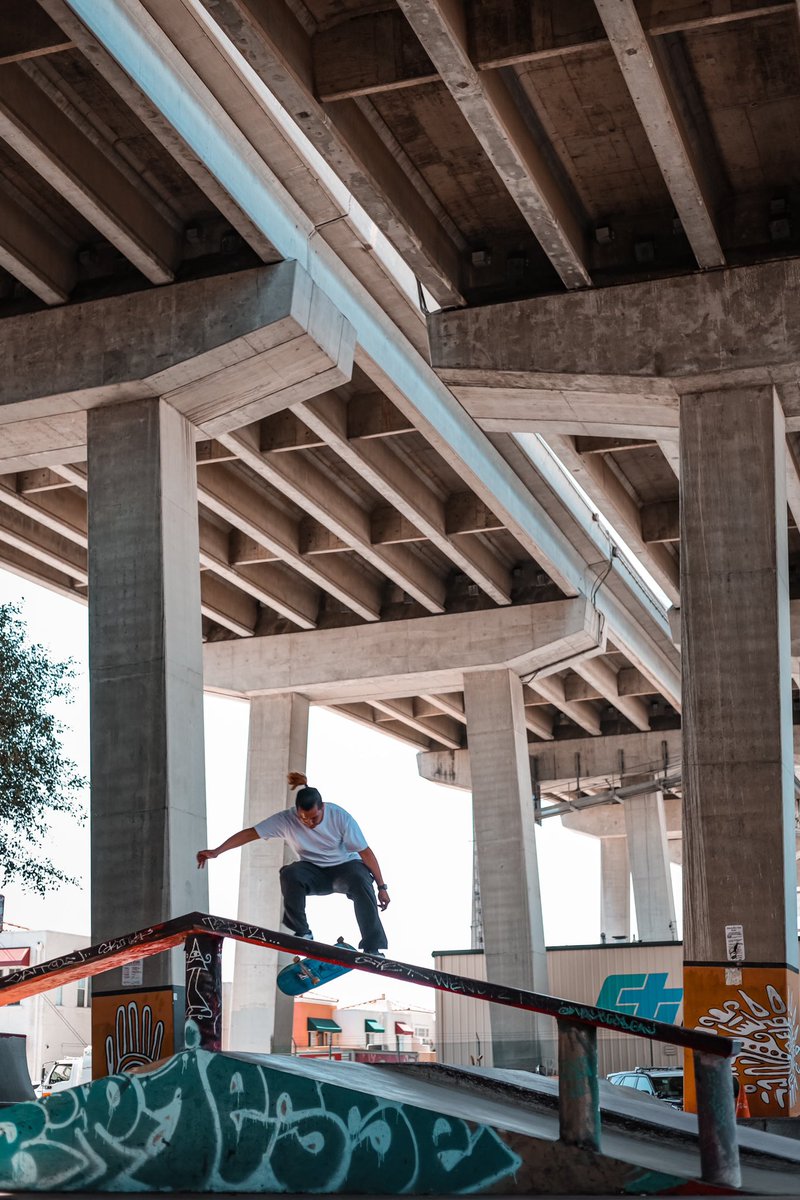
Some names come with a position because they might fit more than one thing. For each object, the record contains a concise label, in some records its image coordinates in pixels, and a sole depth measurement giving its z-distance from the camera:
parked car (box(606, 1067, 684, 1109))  22.03
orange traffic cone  15.22
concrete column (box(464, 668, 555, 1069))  33.25
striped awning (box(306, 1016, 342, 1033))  59.90
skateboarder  11.71
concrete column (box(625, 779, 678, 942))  49.50
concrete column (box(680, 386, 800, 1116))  15.88
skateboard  11.65
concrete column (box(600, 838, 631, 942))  58.94
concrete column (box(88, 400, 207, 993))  17.75
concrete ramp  7.13
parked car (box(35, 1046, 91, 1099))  36.56
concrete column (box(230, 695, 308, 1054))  33.84
